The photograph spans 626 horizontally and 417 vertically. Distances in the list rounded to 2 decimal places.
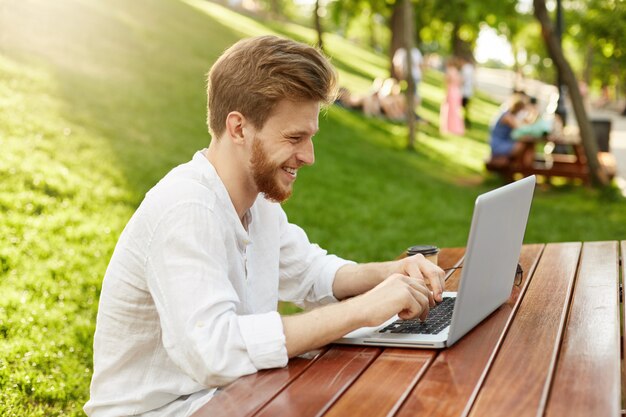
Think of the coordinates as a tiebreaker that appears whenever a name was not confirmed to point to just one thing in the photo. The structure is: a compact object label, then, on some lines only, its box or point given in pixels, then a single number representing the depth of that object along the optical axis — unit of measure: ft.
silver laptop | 7.25
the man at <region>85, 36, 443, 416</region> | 7.42
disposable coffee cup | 10.27
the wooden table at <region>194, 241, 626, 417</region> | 6.37
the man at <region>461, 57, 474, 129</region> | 66.28
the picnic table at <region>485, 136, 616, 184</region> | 38.24
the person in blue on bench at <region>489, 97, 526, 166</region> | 39.45
